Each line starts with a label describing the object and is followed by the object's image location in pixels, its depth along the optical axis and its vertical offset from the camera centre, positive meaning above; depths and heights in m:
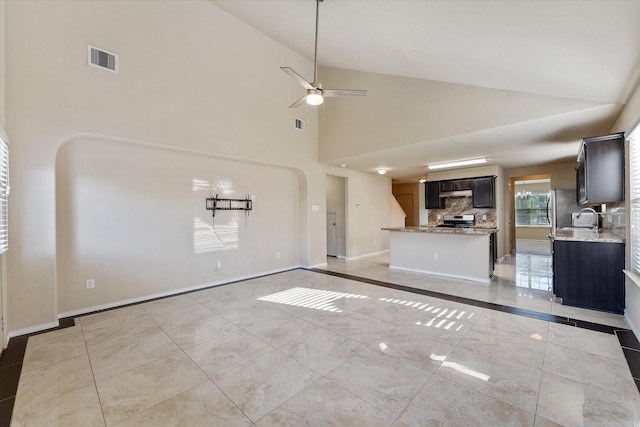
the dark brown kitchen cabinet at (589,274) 3.17 -0.81
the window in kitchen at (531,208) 10.52 +0.06
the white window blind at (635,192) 2.64 +0.16
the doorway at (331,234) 7.69 -0.66
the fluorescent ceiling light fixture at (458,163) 5.89 +1.10
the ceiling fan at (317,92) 3.04 +1.40
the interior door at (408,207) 10.91 +0.16
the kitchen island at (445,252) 4.71 -0.80
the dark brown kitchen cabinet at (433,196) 7.48 +0.42
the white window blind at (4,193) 2.45 +0.21
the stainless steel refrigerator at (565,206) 6.22 +0.07
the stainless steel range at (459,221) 6.99 -0.29
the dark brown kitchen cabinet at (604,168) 3.03 +0.48
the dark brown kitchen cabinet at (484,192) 6.56 +0.45
